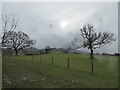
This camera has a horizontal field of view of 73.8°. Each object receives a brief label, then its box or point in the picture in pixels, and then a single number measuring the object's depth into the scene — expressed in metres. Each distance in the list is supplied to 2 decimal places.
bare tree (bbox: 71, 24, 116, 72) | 22.88
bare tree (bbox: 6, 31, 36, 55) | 31.05
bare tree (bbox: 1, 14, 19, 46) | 11.73
